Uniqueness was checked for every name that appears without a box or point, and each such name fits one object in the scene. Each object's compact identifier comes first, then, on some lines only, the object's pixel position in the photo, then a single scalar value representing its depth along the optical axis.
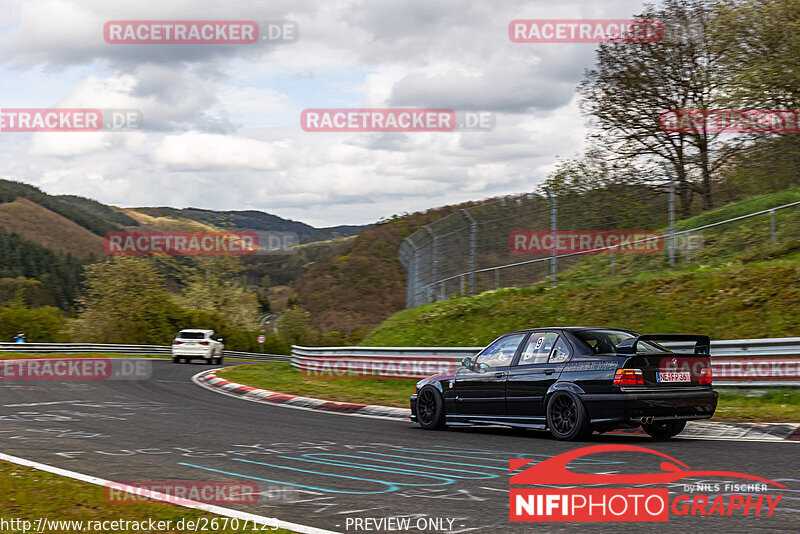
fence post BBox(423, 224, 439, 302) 25.34
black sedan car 8.92
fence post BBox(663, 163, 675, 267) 17.43
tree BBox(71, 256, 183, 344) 61.19
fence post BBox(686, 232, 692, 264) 18.41
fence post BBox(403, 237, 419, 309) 28.89
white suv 37.34
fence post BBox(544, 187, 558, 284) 18.97
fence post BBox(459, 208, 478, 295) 22.34
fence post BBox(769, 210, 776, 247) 17.92
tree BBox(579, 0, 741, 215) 29.20
